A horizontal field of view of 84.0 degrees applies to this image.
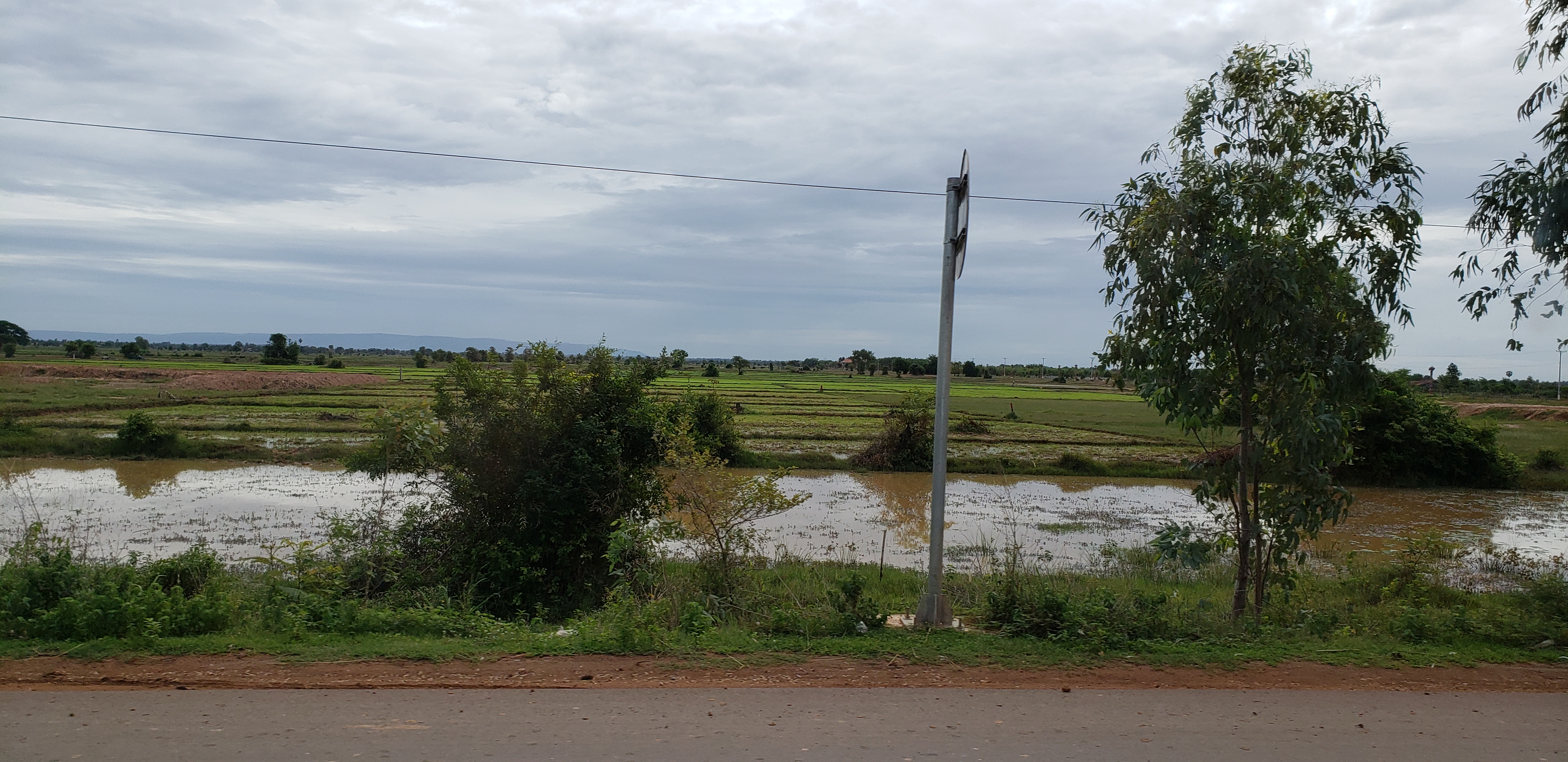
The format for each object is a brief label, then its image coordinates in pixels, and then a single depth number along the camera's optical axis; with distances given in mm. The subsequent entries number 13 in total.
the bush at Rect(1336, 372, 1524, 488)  29219
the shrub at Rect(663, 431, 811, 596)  8695
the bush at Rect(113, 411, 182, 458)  27172
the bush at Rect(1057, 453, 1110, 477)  31328
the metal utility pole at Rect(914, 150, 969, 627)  6887
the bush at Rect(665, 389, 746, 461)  28859
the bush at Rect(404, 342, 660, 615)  10727
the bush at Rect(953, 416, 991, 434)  40625
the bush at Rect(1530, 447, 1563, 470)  32125
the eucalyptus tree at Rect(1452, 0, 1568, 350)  6457
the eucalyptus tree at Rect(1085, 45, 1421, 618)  6824
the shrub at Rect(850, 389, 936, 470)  31391
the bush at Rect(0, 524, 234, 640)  6066
